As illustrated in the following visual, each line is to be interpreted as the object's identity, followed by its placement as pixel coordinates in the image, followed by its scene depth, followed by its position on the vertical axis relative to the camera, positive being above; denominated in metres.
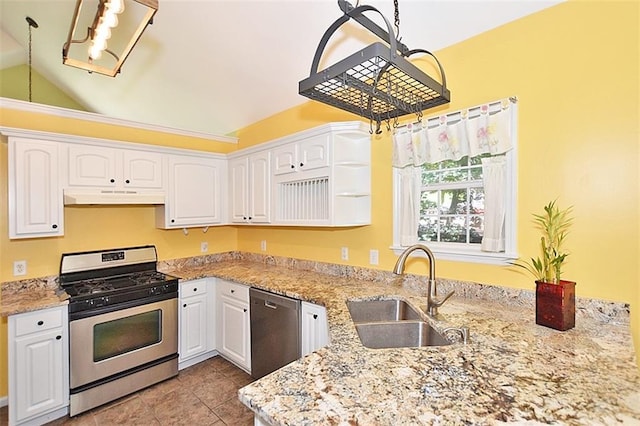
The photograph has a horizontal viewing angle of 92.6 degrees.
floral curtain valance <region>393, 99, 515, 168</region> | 1.88 +0.52
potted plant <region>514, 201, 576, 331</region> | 1.48 -0.33
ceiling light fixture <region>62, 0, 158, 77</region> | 1.63 +1.10
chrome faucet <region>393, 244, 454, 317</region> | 1.75 -0.43
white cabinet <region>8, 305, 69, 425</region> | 2.09 -1.08
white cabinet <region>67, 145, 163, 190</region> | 2.59 +0.42
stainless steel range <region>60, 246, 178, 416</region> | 2.33 -0.93
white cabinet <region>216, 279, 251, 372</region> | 2.77 -1.04
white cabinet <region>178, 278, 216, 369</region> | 2.92 -1.07
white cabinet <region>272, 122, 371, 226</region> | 2.47 +0.35
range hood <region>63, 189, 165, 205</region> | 2.50 +0.15
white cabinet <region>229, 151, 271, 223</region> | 3.09 +0.27
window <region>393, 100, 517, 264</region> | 1.90 +0.13
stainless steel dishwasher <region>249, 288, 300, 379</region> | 2.30 -0.94
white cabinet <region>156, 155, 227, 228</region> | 3.15 +0.23
